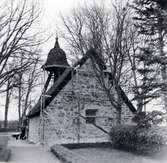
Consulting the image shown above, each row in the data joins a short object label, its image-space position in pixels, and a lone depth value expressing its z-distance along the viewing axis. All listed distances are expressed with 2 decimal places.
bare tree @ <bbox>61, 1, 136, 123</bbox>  18.05
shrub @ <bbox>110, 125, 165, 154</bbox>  12.72
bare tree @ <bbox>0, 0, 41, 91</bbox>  12.21
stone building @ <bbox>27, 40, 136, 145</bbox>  19.16
